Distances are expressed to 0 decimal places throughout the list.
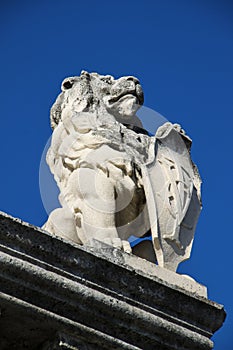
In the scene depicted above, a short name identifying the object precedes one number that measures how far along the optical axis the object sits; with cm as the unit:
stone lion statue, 1479
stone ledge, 1209
